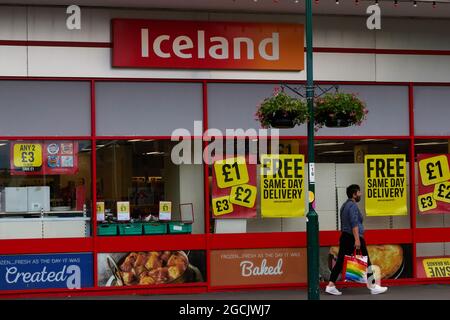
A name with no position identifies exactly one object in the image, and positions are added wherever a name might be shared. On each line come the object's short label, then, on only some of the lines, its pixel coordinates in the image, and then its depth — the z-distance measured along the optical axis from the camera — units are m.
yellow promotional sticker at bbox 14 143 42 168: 15.62
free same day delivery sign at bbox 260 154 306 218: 16.50
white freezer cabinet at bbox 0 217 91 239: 15.56
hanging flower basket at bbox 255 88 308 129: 13.95
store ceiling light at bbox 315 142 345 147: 16.73
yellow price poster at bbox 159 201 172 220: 16.14
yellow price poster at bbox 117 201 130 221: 15.98
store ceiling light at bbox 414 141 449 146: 17.14
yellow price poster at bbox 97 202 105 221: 15.88
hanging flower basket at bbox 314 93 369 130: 14.10
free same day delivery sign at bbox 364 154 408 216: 16.95
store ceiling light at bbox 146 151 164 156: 16.02
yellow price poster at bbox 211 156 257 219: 16.34
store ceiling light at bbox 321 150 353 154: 16.78
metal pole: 13.60
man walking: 15.62
